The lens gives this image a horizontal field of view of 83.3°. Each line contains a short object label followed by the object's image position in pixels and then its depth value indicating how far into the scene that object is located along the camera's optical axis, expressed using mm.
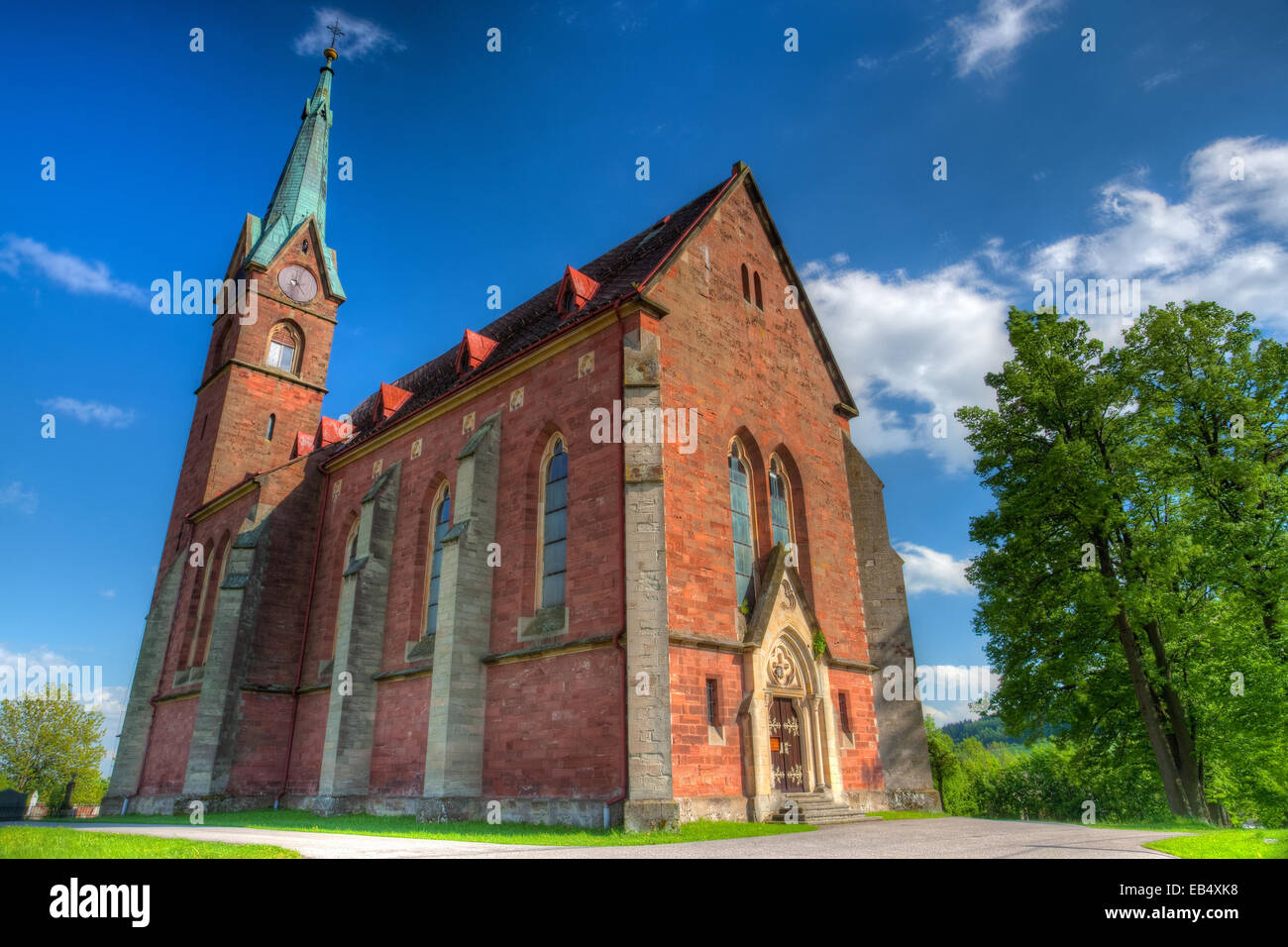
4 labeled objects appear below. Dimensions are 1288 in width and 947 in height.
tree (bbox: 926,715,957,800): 44875
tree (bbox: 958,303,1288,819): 18453
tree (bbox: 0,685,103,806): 48594
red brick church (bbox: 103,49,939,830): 15227
